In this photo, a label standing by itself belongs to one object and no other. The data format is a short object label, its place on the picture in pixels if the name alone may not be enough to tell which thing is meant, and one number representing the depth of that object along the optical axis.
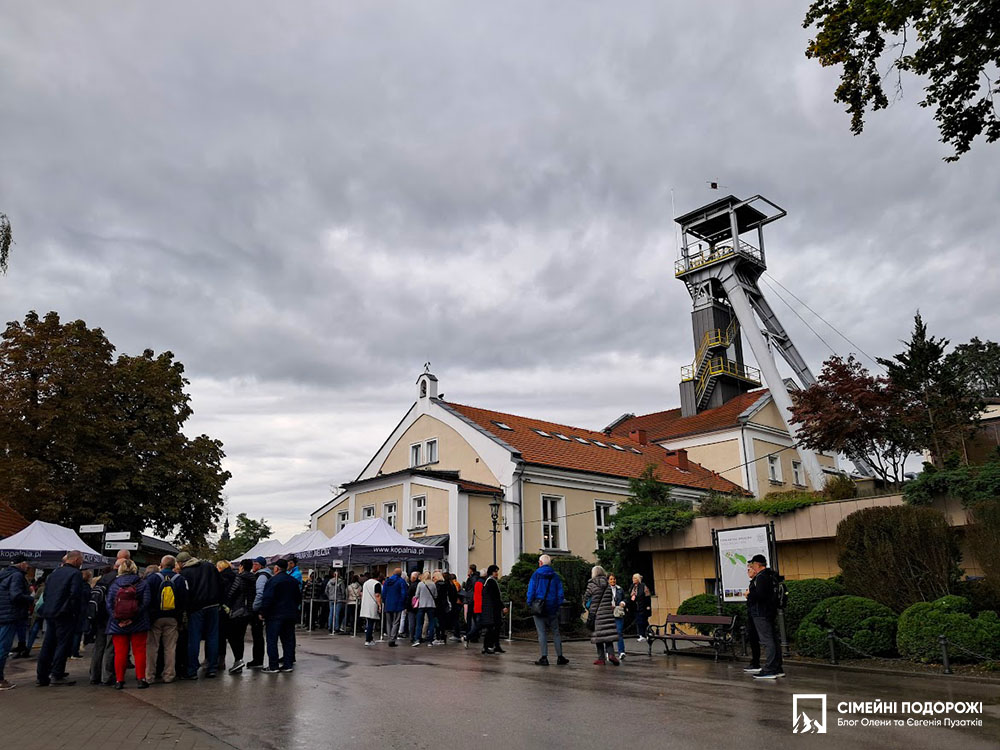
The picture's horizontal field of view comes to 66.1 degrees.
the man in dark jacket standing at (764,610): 11.05
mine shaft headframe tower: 42.44
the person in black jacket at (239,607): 11.95
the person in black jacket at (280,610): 11.59
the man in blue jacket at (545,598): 13.04
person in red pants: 10.27
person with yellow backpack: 10.57
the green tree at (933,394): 19.66
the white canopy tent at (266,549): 26.66
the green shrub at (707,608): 15.38
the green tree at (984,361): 49.03
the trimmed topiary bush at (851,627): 13.07
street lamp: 25.53
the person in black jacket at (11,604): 10.55
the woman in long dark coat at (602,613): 12.95
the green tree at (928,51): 8.93
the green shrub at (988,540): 12.09
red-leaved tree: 22.62
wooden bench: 14.16
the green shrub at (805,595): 14.70
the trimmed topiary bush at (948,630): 11.48
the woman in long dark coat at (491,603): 15.34
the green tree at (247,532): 80.11
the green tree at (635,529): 18.55
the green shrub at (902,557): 13.41
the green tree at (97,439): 27.41
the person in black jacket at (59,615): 10.73
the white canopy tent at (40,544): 18.25
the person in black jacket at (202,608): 11.15
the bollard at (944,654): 11.40
